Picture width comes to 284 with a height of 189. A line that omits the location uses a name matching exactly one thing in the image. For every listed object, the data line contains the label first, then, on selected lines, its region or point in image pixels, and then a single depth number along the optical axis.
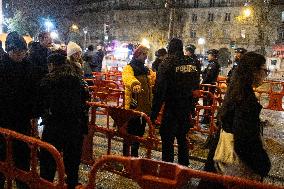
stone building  56.09
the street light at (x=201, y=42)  59.75
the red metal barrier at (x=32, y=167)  3.45
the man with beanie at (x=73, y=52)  5.29
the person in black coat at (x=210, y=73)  9.70
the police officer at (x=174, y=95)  5.22
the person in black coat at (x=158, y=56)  8.84
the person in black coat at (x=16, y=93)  4.23
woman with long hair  3.20
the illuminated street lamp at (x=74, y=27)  67.11
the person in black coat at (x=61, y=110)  4.09
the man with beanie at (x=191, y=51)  8.84
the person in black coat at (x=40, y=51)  7.28
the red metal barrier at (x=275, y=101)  11.65
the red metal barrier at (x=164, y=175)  2.67
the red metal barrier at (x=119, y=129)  5.25
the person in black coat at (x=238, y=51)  9.08
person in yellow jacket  5.55
